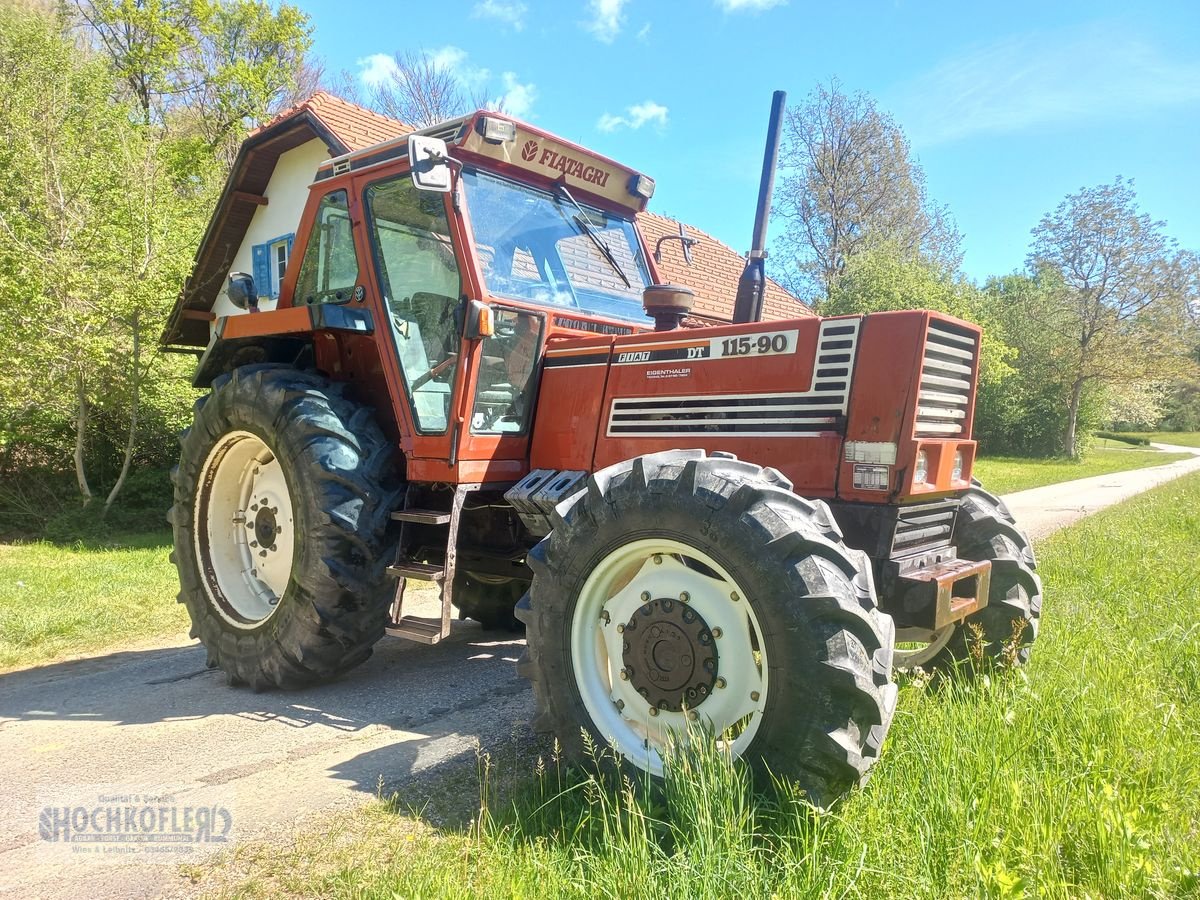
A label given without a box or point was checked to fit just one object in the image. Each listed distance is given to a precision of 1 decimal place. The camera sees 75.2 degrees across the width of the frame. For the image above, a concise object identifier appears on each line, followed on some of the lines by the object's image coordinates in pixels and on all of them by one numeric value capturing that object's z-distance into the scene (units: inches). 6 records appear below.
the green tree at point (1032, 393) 1254.9
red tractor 98.0
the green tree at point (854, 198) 1135.0
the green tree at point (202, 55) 770.8
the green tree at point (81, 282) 378.9
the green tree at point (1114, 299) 1175.6
